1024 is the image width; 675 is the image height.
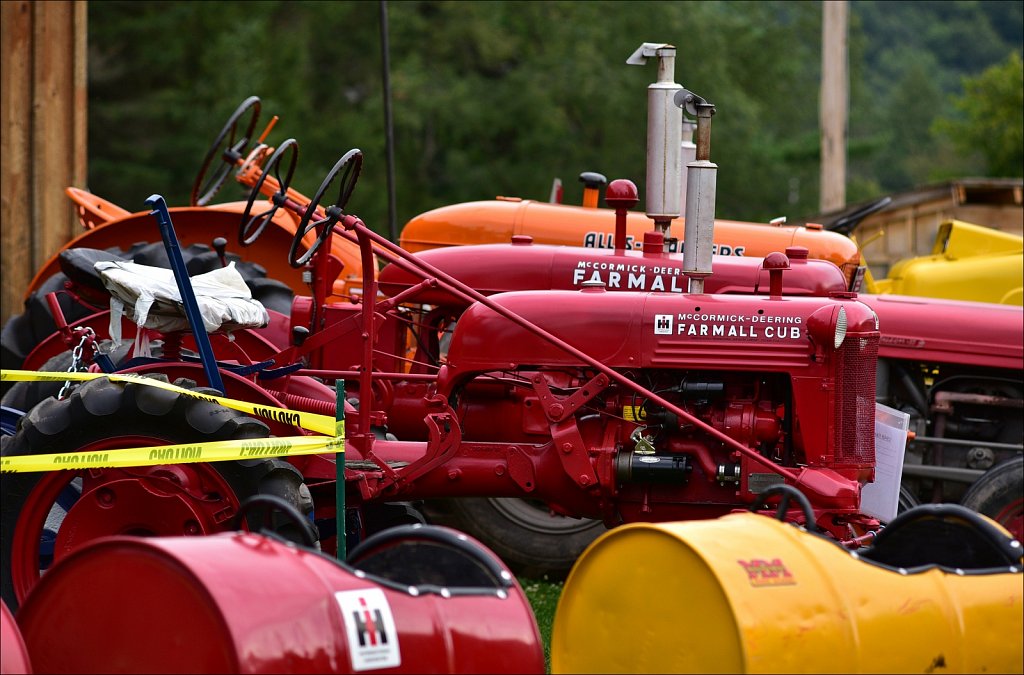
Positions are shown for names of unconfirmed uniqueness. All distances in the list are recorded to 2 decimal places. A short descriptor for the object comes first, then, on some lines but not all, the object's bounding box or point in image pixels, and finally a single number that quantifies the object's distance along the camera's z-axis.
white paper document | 12.69
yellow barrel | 7.67
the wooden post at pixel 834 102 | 39.41
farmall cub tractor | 11.24
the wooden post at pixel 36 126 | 23.55
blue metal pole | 11.52
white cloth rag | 11.95
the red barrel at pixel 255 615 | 7.08
